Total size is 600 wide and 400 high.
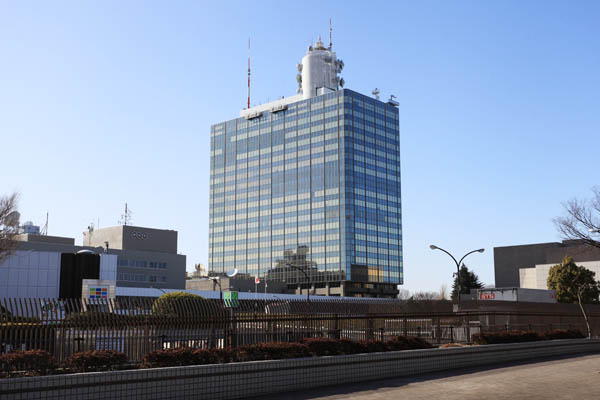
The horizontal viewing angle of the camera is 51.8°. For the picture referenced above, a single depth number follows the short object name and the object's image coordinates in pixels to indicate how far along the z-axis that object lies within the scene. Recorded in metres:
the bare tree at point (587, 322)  35.75
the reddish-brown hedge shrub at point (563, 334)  31.72
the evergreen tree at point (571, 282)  88.39
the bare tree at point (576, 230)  46.50
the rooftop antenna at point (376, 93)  162.50
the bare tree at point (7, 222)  54.59
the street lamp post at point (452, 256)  48.95
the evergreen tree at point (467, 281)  115.88
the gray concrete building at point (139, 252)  120.44
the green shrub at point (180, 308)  16.92
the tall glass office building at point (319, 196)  147.75
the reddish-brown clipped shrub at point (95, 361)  14.41
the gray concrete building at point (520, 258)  122.75
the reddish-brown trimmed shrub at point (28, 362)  13.42
